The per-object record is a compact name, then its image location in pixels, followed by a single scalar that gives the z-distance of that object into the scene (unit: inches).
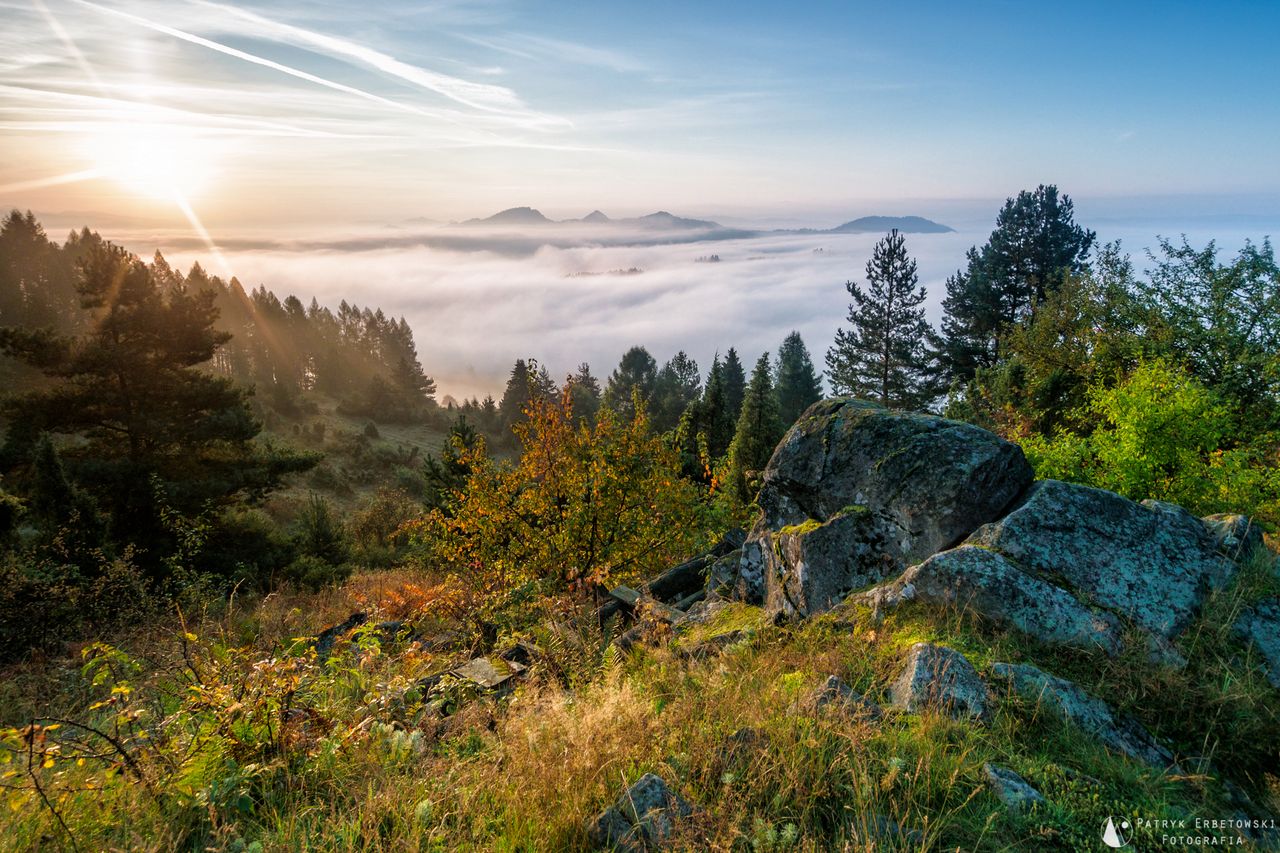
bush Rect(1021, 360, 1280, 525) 357.7
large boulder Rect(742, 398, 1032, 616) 282.7
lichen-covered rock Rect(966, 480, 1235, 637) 224.4
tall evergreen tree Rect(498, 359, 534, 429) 2903.5
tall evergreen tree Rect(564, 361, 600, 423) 2888.8
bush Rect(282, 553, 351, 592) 816.7
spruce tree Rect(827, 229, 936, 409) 1781.5
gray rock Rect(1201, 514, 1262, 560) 241.3
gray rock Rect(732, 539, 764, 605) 348.2
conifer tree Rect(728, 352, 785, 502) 1155.3
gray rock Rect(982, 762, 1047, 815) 141.6
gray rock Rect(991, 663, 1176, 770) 174.1
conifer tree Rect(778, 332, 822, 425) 2704.2
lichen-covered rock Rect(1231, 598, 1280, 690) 202.0
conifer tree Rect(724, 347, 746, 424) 2783.0
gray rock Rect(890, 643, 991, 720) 179.3
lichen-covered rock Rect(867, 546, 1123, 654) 214.8
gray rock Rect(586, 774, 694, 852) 132.1
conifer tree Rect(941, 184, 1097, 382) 1627.7
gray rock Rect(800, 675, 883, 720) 173.8
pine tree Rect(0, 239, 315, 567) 710.5
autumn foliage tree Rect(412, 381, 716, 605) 516.1
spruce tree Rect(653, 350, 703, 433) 2729.3
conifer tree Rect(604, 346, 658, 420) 2928.2
